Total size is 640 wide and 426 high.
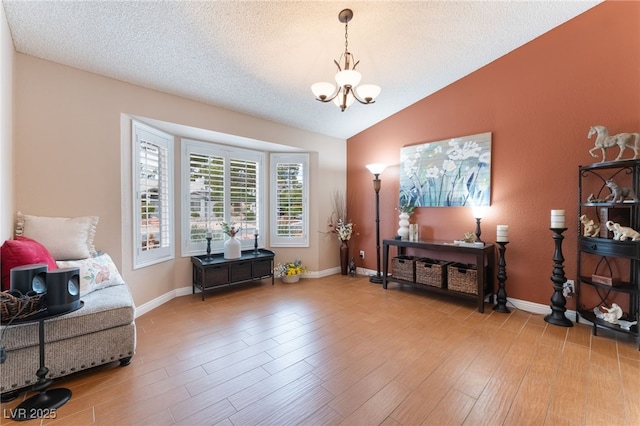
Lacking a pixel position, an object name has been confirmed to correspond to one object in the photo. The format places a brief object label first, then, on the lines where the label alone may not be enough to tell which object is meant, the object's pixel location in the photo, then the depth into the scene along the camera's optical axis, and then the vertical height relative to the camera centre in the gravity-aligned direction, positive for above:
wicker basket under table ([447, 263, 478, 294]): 3.29 -0.86
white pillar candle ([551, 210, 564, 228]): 2.80 -0.08
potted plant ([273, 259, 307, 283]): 4.48 -1.02
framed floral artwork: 3.56 +0.57
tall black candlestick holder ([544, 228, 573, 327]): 2.84 -0.85
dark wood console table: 3.21 -0.62
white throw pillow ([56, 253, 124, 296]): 2.24 -0.54
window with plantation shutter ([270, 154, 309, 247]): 4.78 +0.21
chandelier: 2.22 +1.09
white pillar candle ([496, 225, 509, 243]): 3.21 -0.27
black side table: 1.61 -1.21
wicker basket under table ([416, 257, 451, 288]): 3.57 -0.85
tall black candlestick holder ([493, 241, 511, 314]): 3.23 -0.92
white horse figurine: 2.44 +0.66
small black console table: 3.65 -0.84
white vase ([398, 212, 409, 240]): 4.12 -0.25
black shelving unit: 2.46 -0.37
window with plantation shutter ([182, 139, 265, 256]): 3.92 +0.30
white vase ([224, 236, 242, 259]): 3.91 -0.55
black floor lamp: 4.30 +0.17
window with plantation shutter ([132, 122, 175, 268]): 3.17 +0.22
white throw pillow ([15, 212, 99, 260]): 2.34 -0.19
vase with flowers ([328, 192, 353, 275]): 4.91 -0.28
